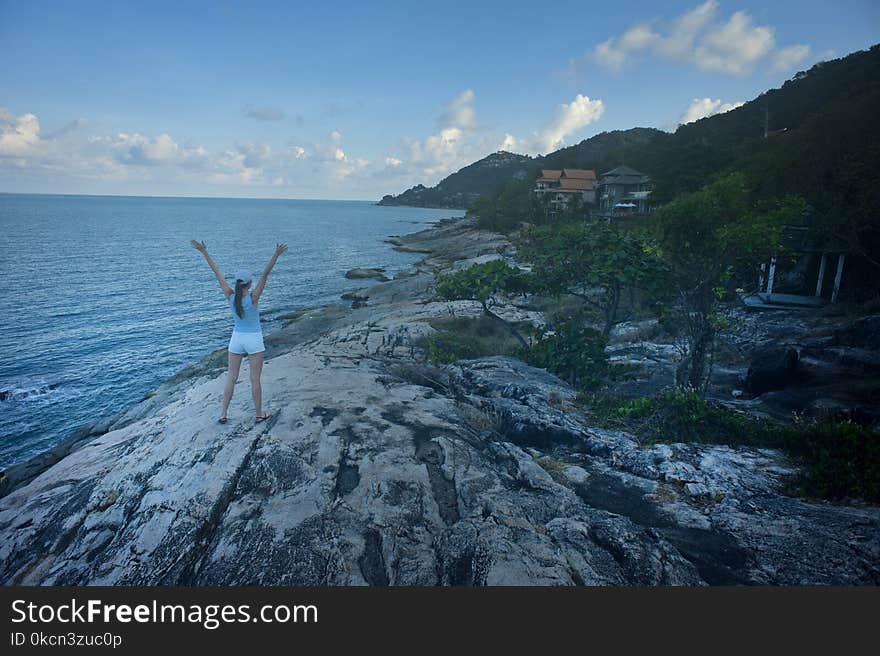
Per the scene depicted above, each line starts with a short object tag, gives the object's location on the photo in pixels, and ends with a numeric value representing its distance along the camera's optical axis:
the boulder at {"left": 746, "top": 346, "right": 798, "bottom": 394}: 9.71
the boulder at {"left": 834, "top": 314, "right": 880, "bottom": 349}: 10.27
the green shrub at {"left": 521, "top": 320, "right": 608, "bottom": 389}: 11.39
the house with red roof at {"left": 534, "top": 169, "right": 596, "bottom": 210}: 70.12
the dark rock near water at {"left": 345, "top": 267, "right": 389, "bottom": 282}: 49.19
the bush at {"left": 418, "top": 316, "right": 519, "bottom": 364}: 12.74
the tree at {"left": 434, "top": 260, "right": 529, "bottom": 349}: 12.17
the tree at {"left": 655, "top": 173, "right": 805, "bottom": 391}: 8.87
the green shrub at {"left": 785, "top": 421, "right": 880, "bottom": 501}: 5.40
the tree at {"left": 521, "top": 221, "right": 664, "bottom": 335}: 10.82
